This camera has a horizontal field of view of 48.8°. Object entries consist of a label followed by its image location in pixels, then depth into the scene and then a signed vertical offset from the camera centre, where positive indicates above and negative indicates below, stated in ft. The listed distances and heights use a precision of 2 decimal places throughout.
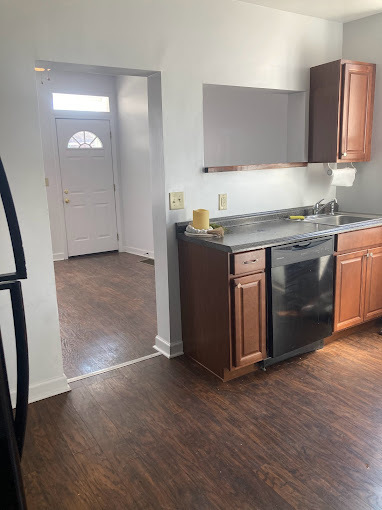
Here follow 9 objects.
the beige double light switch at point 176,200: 9.20 -0.69
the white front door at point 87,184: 19.60 -0.64
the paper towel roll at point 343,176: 11.43 -0.37
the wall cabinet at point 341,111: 10.30 +1.29
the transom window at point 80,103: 18.88 +3.08
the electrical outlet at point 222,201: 9.93 -0.81
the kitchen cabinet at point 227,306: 8.14 -2.78
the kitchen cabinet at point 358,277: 9.84 -2.74
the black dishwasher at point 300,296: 8.66 -2.79
